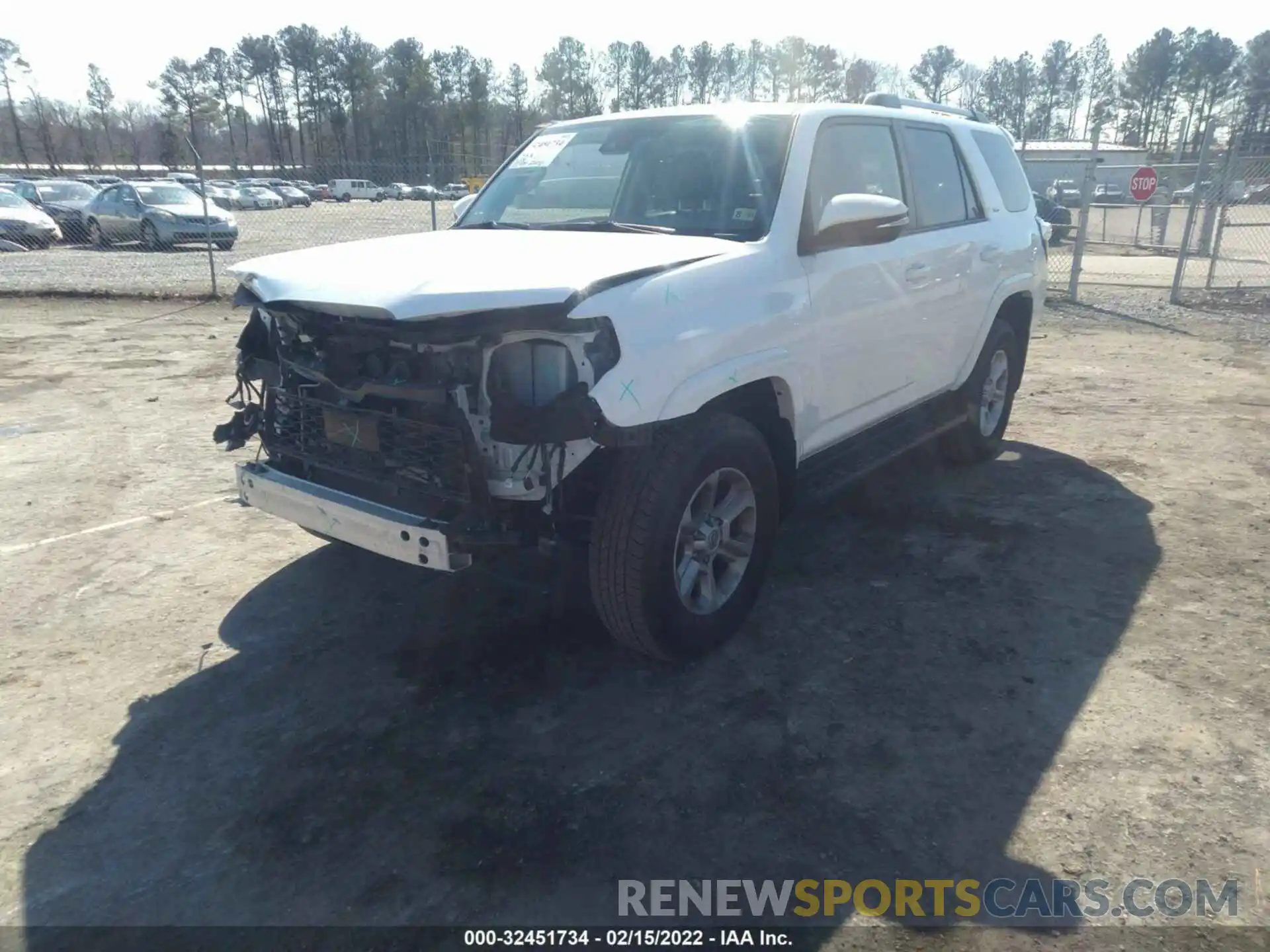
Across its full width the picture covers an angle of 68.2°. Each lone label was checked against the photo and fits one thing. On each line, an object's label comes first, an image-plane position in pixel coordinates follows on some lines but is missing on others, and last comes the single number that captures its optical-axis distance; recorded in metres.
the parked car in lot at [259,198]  37.16
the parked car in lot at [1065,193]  30.81
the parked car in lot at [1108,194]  37.34
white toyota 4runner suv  3.02
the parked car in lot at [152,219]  20.30
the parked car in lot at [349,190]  39.57
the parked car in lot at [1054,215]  21.42
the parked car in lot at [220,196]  33.78
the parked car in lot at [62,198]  24.19
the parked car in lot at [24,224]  20.73
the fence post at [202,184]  12.48
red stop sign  14.57
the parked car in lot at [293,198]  43.16
